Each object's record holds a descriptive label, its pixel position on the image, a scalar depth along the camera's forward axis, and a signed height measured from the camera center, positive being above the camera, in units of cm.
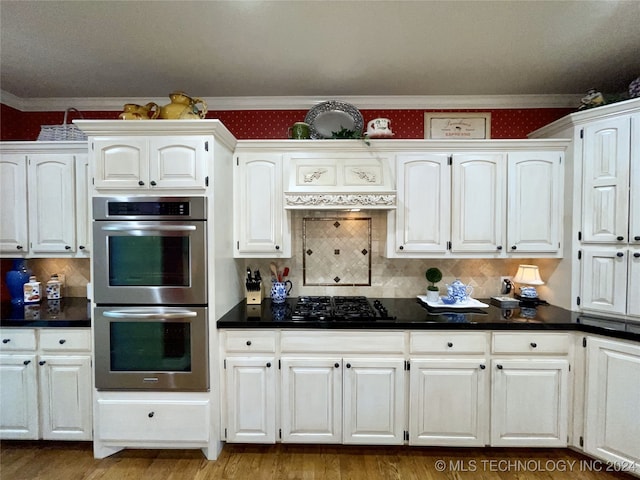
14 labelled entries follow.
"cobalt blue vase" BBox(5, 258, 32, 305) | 252 -41
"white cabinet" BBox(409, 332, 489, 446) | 207 -108
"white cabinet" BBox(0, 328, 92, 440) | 215 -105
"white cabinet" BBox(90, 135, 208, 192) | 205 +46
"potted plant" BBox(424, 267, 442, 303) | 251 -42
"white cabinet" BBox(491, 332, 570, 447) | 205 -105
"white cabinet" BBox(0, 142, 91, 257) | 243 +27
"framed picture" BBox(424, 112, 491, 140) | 276 +95
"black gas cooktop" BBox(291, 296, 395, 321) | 214 -58
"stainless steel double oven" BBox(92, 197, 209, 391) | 204 -38
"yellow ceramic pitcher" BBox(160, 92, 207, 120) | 211 +84
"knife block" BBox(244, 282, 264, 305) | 250 -53
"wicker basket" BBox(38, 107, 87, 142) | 248 +79
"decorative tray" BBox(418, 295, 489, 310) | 239 -57
